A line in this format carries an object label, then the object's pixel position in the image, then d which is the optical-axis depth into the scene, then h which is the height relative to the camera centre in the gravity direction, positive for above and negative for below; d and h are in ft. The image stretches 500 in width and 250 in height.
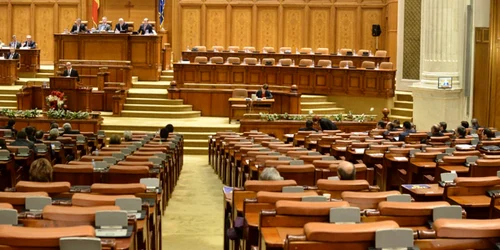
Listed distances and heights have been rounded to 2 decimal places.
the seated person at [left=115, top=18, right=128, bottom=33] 79.92 +5.20
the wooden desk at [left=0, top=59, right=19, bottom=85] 77.71 +0.52
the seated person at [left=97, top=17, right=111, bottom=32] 80.39 +5.11
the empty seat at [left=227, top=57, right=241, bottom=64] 77.66 +1.92
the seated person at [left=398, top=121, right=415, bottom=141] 46.78 -2.94
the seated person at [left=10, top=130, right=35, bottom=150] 39.93 -3.29
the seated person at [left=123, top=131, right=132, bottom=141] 48.42 -3.51
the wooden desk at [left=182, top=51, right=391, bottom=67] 75.87 +2.37
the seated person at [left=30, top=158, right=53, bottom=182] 24.77 -2.95
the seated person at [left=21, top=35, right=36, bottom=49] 82.79 +3.48
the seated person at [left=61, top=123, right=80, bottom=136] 49.16 -3.32
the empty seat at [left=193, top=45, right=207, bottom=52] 81.05 +3.16
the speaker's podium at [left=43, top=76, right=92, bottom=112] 69.56 -1.20
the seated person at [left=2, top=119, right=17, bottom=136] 50.72 -3.05
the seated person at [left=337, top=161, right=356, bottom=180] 24.89 -2.81
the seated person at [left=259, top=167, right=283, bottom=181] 24.27 -2.90
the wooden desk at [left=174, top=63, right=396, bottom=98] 74.13 +0.29
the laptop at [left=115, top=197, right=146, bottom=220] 20.04 -3.19
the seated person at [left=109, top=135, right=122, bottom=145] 44.14 -3.44
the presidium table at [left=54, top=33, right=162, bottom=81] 79.30 +3.08
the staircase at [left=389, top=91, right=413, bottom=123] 72.08 -2.30
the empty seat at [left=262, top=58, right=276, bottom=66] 77.28 +1.78
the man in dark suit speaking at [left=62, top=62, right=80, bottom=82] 70.74 +0.47
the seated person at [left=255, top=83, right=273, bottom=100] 68.49 -1.11
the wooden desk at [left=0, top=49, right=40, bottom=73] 81.00 +1.80
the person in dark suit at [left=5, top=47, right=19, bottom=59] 79.80 +2.24
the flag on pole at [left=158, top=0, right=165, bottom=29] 84.28 +7.51
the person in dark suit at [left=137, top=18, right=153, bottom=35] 80.18 +5.06
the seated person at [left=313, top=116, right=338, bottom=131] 55.31 -3.01
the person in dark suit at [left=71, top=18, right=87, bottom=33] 80.38 +5.08
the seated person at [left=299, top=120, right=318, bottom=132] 52.95 -2.97
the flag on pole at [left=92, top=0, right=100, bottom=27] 84.98 +7.13
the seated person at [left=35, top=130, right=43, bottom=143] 43.39 -3.18
